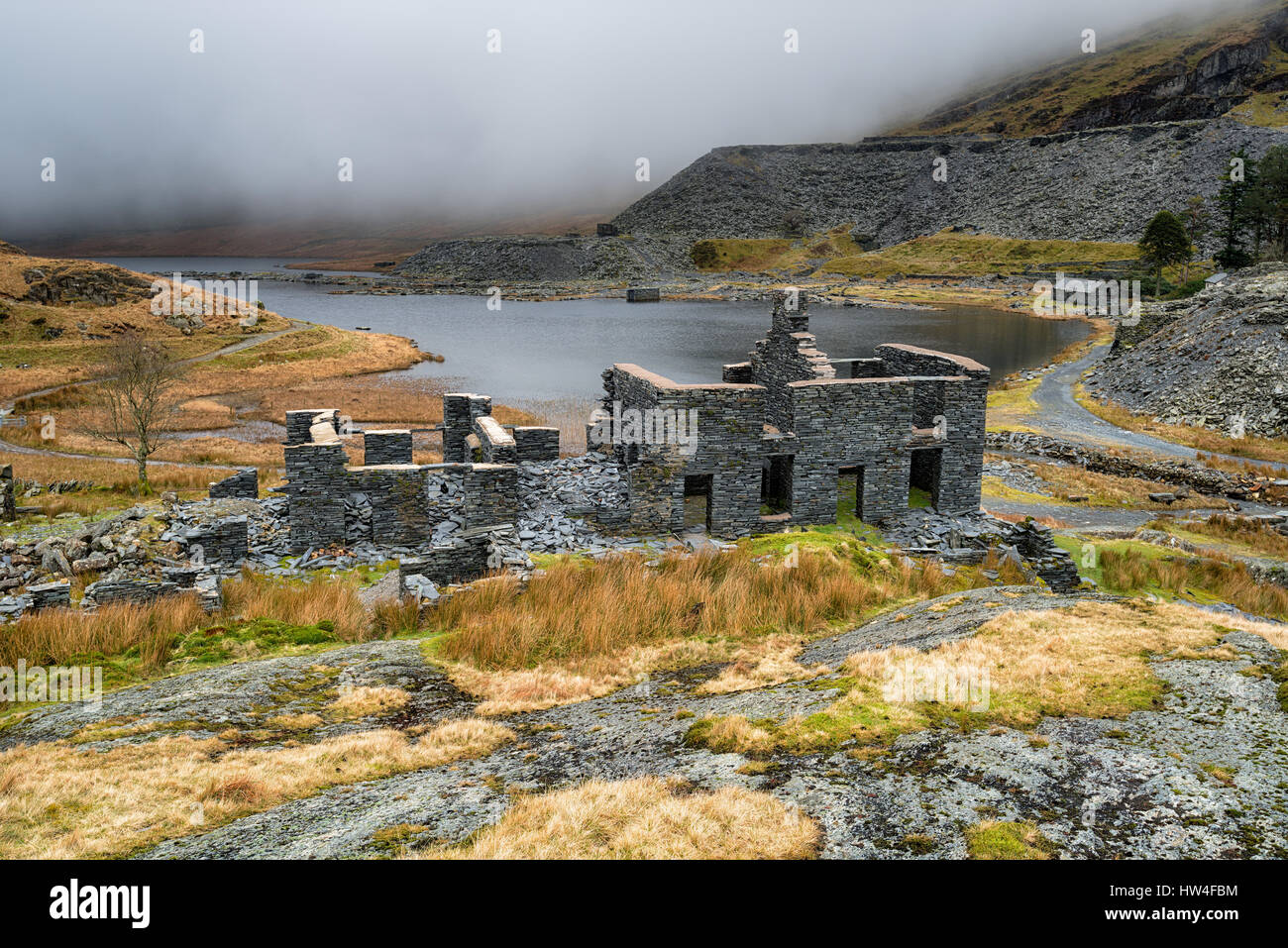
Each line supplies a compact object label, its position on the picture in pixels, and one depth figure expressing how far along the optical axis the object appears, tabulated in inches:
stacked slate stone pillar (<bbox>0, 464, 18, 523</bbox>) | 952.3
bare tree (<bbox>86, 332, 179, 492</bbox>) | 1342.3
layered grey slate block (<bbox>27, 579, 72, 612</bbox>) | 568.1
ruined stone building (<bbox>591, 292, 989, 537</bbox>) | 743.7
